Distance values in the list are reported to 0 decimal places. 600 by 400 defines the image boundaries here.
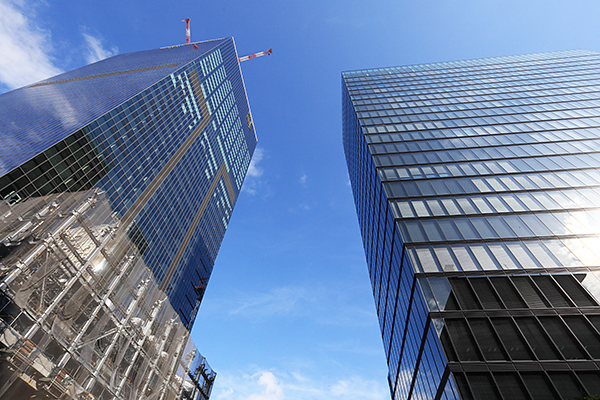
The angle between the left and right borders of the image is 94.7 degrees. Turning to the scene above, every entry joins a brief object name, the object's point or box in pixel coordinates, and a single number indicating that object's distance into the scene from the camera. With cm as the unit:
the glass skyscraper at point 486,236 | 1742
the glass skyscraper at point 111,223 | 1912
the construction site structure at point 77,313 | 1761
